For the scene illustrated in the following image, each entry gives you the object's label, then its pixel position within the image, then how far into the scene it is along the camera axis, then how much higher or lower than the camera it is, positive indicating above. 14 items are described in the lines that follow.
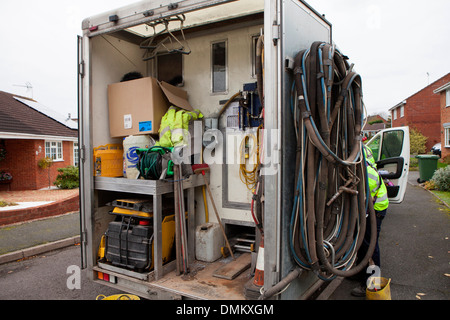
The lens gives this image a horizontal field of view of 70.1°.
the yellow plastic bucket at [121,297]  3.04 -1.35
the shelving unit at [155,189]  3.28 -0.36
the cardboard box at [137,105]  3.84 +0.61
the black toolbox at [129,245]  3.35 -0.96
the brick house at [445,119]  20.88 +2.13
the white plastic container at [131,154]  3.75 +0.01
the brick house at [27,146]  14.30 +0.52
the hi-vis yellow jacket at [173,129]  3.76 +0.31
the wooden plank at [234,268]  3.38 -1.27
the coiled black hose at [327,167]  2.60 -0.13
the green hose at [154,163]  3.34 -0.08
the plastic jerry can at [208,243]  3.87 -1.09
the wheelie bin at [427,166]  13.33 -0.66
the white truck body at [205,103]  2.52 +0.53
